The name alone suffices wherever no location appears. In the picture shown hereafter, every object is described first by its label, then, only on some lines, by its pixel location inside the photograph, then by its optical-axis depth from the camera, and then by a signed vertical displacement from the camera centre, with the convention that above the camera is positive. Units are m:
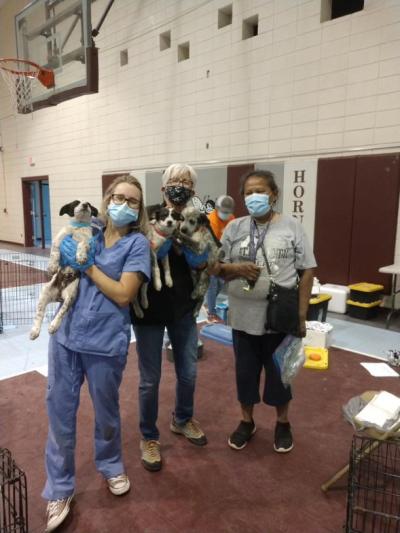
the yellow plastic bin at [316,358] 3.18 -1.31
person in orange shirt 3.95 -0.26
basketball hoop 5.29 +1.59
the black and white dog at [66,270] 1.52 -0.30
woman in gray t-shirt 1.88 -0.36
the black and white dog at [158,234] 1.69 -0.16
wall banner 5.07 +0.10
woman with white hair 1.78 -0.60
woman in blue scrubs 1.49 -0.53
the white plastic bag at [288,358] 1.96 -0.79
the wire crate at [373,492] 1.40 -1.32
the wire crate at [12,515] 1.30 -1.15
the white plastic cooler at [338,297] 4.74 -1.18
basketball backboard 4.95 +2.04
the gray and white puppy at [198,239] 1.74 -0.19
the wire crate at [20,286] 4.51 -1.40
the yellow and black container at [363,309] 4.49 -1.26
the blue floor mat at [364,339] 3.66 -1.38
